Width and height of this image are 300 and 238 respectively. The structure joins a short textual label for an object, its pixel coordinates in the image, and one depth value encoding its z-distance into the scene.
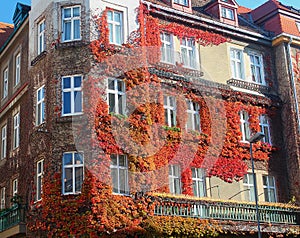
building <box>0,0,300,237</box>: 24.06
